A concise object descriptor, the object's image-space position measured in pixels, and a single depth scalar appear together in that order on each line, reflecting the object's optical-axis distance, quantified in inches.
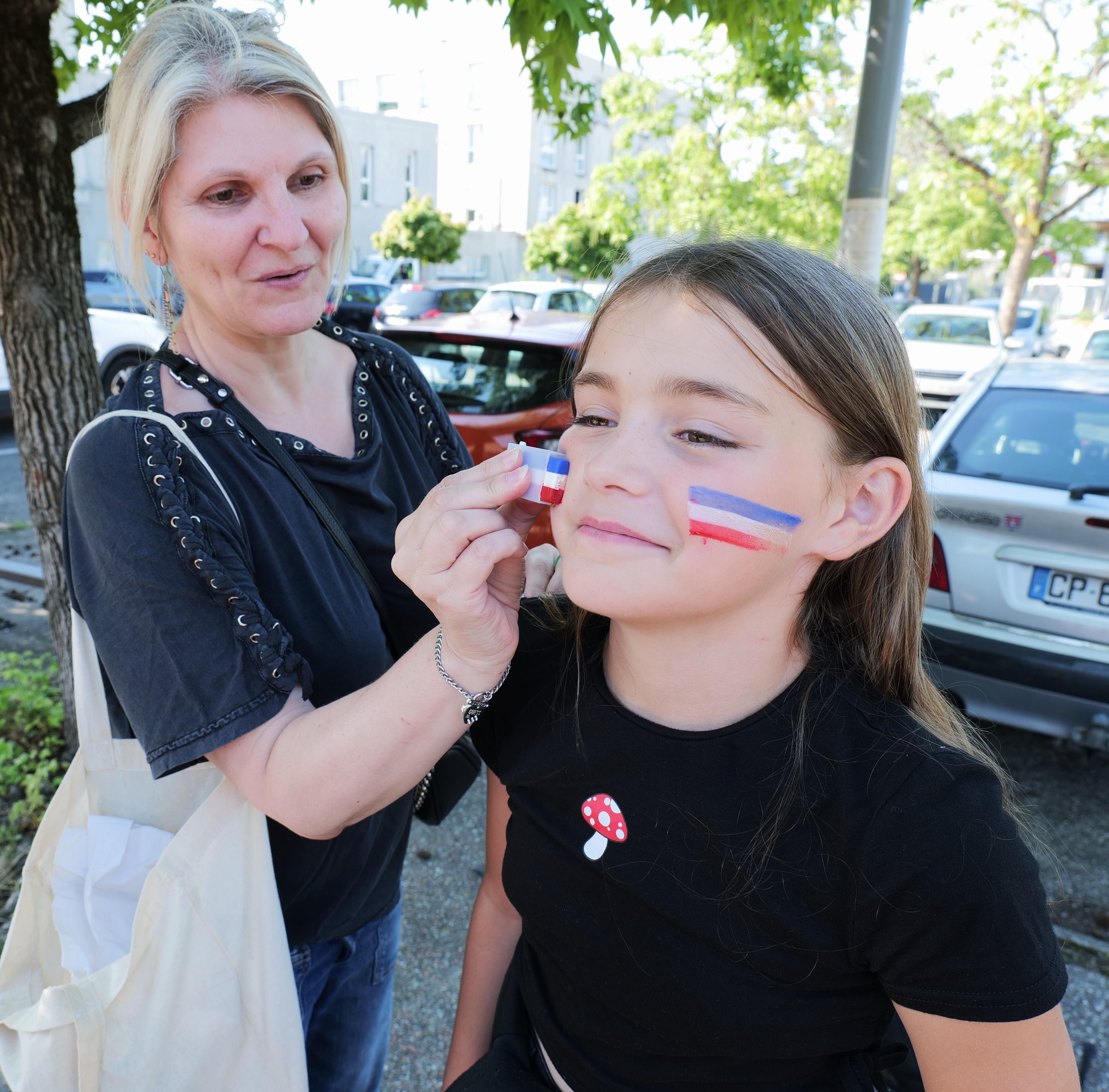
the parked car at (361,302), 706.2
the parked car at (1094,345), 483.8
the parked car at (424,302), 644.1
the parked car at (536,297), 648.4
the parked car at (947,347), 482.6
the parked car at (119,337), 437.4
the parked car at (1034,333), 751.1
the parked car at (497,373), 200.7
